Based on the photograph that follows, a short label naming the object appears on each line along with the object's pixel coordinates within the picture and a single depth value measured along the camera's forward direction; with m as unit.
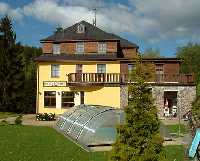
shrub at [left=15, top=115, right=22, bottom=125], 33.03
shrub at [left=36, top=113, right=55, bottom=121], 39.53
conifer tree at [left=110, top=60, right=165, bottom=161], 8.52
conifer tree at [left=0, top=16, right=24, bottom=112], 53.59
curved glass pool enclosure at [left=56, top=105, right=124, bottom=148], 20.67
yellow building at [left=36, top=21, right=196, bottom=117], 44.06
